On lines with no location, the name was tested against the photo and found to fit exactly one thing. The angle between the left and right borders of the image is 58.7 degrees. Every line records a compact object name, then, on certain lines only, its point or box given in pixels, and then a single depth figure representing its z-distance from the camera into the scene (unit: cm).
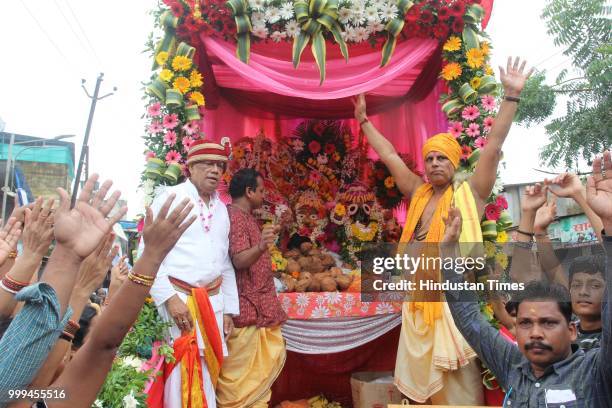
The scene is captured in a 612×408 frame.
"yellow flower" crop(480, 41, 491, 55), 425
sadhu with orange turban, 359
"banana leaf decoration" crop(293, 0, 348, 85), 415
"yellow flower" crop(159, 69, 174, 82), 411
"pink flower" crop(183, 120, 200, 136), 411
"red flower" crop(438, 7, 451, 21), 423
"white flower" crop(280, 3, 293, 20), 423
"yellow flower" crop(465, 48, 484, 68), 418
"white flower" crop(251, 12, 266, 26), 427
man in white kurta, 348
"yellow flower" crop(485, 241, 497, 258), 400
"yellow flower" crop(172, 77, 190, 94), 412
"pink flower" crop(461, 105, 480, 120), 417
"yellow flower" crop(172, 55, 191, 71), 413
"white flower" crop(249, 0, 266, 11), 422
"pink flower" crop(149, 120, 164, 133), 417
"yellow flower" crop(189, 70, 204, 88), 417
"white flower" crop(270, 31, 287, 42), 432
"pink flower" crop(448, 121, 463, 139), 421
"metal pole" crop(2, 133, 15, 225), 1078
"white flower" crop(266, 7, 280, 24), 426
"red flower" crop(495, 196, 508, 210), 410
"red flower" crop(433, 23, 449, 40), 428
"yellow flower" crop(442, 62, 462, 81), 427
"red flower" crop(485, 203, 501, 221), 406
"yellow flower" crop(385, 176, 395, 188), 558
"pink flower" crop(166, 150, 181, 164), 408
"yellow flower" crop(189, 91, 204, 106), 417
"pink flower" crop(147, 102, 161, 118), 418
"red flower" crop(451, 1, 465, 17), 423
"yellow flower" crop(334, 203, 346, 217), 556
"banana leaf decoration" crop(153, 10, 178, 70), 416
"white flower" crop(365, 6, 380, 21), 427
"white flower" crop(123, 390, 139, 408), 298
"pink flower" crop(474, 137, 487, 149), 411
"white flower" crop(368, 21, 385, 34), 430
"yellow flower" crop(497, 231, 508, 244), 404
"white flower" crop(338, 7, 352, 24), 427
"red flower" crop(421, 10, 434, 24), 428
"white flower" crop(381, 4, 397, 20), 428
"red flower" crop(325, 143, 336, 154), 577
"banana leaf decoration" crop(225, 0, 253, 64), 417
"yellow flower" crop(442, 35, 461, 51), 427
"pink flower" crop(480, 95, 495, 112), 419
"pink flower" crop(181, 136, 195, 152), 408
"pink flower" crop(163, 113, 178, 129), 412
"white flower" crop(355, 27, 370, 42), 432
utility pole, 1442
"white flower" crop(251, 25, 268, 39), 428
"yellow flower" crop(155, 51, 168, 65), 417
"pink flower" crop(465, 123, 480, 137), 414
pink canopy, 431
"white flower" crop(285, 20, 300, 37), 427
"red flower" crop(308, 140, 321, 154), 576
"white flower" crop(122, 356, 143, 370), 334
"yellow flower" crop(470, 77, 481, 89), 421
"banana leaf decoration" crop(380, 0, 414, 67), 425
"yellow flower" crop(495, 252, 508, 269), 402
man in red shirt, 382
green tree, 909
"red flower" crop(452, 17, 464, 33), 425
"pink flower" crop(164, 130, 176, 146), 411
